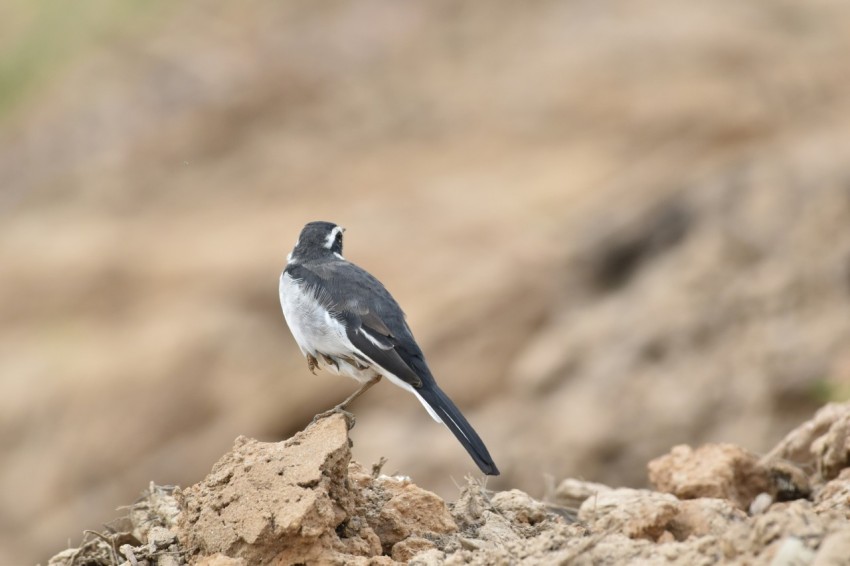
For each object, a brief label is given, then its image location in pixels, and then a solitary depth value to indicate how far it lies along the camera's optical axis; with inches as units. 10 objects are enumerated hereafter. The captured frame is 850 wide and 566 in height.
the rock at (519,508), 528.4
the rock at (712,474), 594.5
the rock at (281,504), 456.8
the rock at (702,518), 505.0
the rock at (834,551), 353.7
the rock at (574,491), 625.3
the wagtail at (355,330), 546.6
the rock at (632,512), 502.4
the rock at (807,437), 652.1
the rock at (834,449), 595.8
